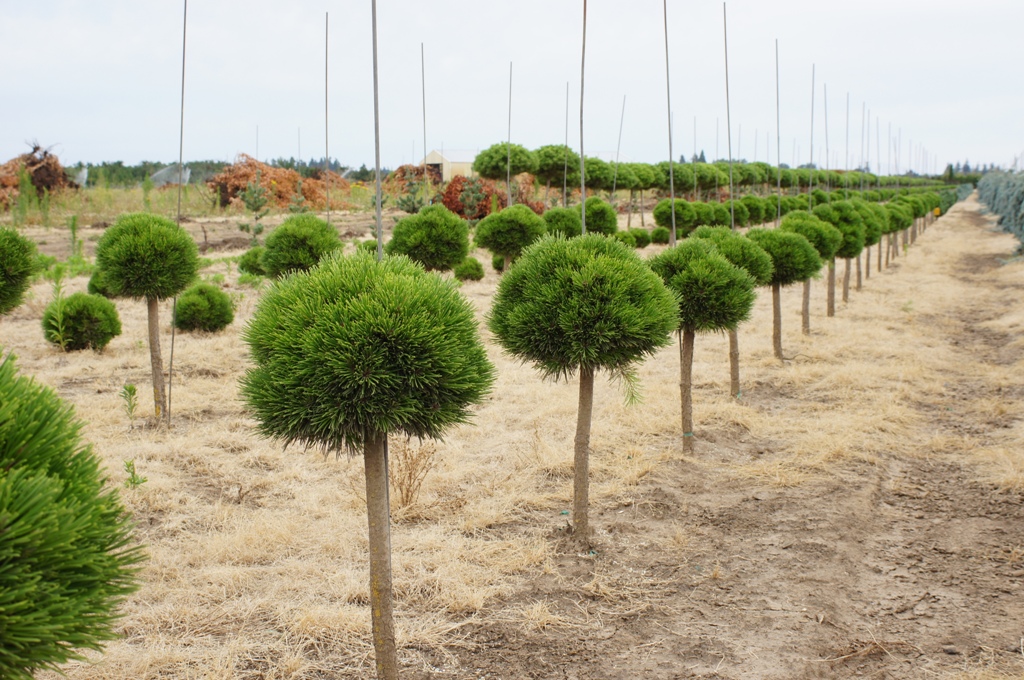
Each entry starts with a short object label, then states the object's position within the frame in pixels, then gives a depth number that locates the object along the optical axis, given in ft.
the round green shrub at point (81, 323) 38.01
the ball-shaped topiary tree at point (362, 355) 10.57
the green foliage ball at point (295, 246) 33.19
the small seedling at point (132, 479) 19.72
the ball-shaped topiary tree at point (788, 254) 35.06
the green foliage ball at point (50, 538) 6.01
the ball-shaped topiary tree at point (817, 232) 43.27
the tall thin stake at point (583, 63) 20.25
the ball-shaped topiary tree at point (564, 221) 62.22
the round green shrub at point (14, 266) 25.26
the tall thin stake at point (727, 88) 34.55
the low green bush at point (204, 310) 42.78
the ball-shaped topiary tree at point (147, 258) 25.43
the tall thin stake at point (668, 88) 27.31
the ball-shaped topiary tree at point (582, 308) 16.03
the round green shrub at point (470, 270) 64.49
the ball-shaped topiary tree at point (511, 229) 51.80
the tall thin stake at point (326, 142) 29.42
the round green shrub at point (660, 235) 100.27
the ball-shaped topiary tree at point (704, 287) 23.73
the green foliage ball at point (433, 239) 41.01
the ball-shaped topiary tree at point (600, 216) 77.15
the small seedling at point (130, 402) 26.81
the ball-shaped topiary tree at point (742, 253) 29.25
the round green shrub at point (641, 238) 96.58
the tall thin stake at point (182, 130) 26.55
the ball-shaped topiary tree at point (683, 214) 94.02
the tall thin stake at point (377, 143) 11.95
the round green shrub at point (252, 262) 55.77
